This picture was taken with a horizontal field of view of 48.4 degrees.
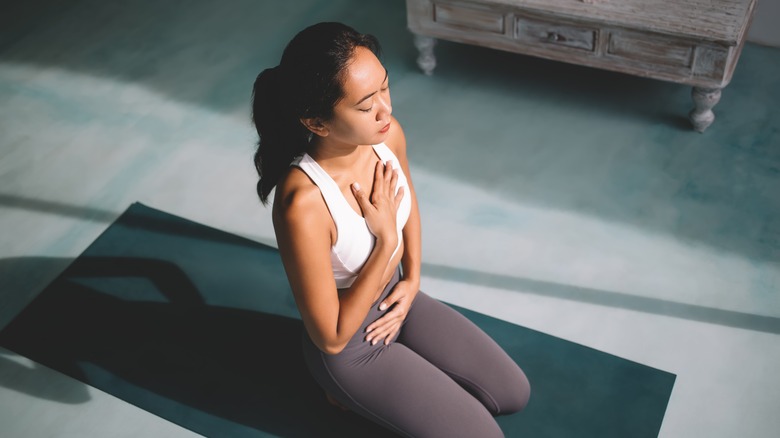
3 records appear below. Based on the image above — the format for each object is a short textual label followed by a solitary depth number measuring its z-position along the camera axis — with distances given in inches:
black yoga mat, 100.1
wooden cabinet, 121.6
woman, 72.5
